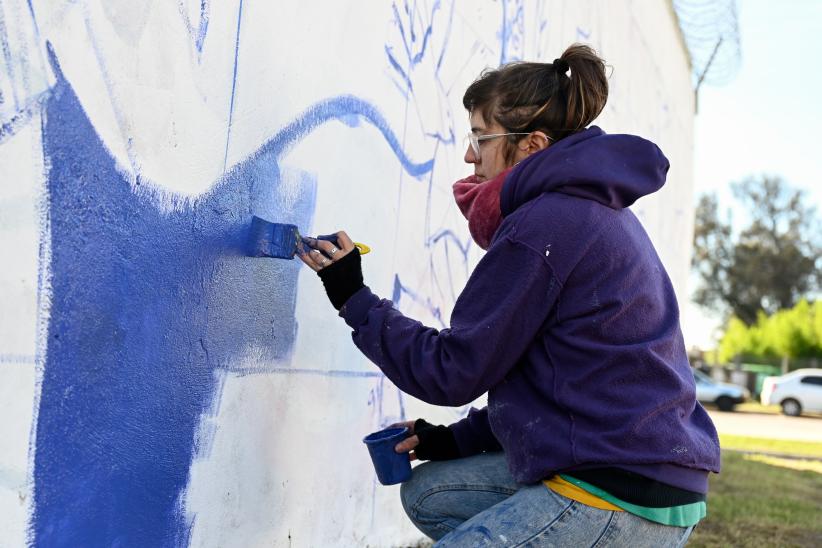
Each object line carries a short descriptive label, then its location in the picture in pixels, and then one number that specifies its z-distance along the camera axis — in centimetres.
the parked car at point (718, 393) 2228
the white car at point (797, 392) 2253
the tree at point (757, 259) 5059
